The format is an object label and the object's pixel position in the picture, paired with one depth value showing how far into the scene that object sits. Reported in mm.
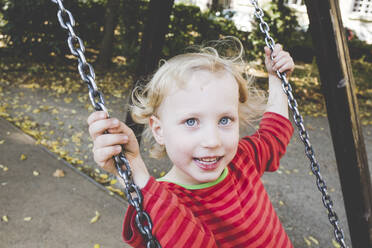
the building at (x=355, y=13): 14766
